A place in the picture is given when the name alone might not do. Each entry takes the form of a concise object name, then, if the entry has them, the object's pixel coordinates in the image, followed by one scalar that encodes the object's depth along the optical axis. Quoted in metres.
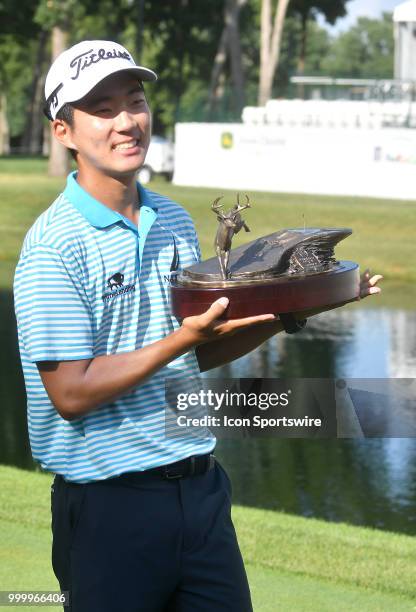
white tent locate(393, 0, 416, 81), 49.72
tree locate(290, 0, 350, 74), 68.44
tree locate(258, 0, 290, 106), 58.72
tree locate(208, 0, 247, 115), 56.78
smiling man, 2.98
